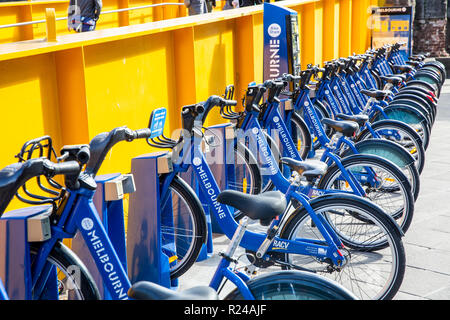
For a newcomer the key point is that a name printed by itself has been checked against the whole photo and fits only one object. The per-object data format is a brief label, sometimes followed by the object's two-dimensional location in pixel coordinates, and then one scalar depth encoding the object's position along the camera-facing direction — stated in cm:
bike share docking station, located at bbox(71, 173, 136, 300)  326
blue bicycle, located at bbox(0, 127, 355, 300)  241
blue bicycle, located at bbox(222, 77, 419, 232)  444
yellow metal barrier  371
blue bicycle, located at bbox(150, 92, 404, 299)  355
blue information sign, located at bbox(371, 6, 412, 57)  1347
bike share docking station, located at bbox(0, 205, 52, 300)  270
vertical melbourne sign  689
